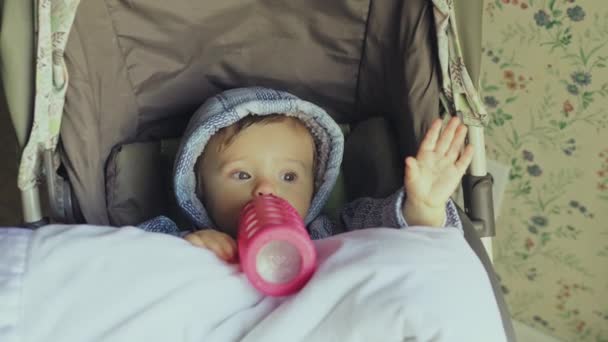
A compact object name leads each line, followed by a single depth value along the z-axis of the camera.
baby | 1.08
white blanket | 0.74
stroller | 0.97
